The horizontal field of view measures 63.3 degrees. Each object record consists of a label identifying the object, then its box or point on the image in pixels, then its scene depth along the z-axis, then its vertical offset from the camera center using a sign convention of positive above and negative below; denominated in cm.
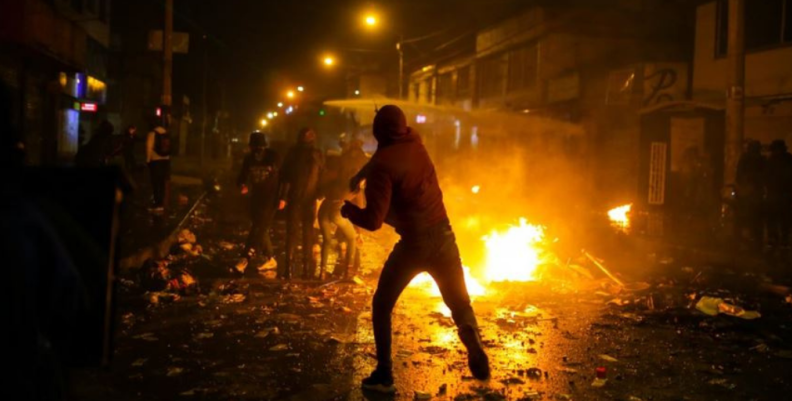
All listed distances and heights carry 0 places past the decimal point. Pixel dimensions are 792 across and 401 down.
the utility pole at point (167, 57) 1411 +258
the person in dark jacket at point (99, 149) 1159 +40
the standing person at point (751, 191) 1190 +12
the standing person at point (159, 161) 1283 +24
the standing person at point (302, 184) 855 -6
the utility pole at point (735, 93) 1238 +200
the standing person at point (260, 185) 909 -10
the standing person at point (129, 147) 1343 +54
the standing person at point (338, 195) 859 -20
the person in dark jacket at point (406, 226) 438 -29
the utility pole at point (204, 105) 3110 +442
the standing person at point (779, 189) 1152 +16
